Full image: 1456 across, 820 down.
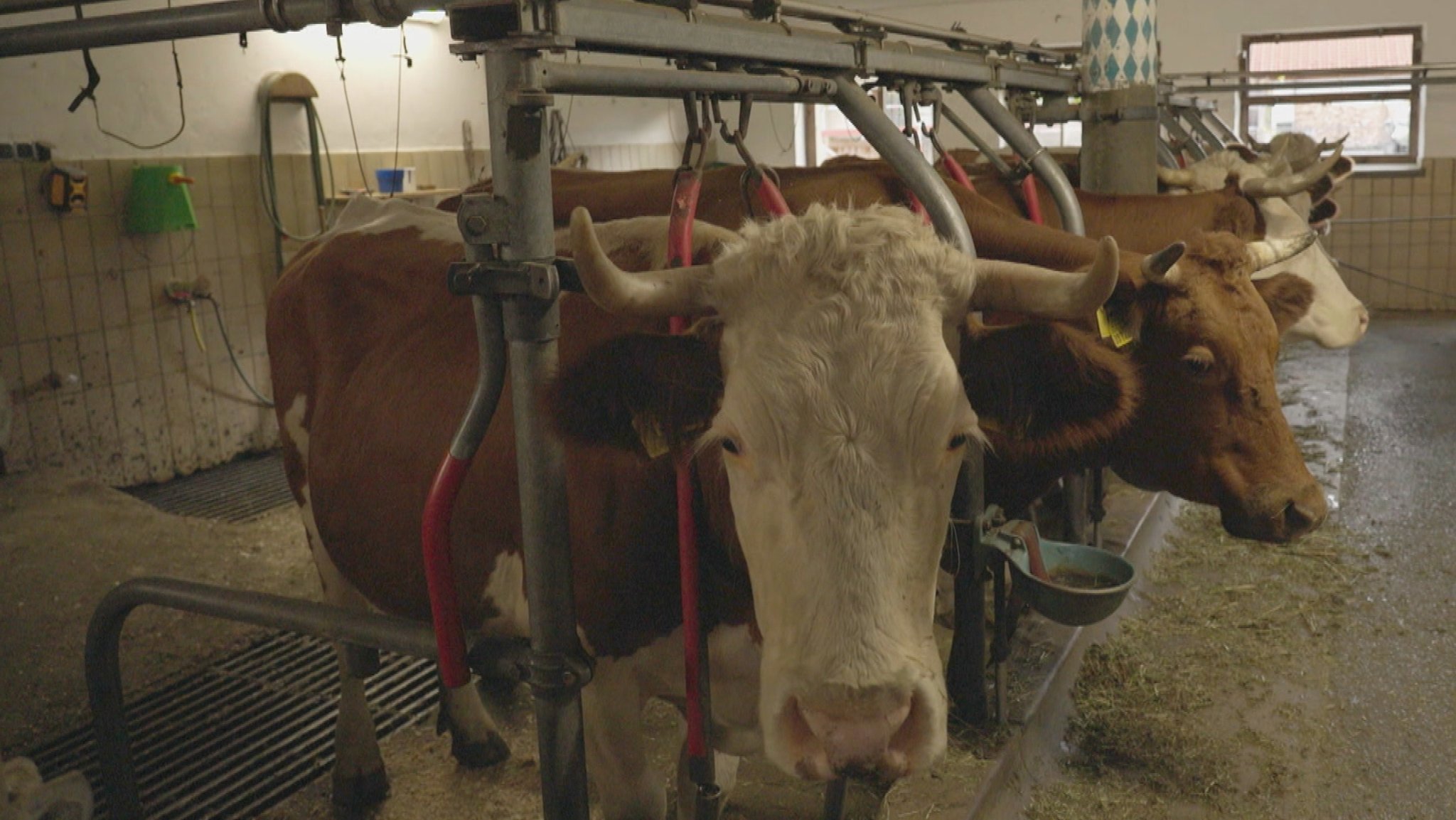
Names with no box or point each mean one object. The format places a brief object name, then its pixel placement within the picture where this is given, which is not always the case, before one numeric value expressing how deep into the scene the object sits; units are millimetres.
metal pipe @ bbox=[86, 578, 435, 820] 1710
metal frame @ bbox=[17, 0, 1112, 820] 1367
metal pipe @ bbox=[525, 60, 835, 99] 1379
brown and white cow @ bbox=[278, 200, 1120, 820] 1396
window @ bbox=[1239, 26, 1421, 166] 9930
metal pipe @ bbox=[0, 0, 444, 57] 1495
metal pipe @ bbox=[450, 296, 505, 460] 1516
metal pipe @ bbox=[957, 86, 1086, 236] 2931
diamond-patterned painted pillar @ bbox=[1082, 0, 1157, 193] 4211
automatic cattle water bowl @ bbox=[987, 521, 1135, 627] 2057
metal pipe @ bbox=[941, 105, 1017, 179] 3191
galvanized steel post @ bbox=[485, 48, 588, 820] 1395
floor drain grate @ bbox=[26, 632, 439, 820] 2982
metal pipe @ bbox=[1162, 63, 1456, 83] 7542
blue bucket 6628
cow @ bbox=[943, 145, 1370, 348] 3939
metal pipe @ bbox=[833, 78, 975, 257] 2133
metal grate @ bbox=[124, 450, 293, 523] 5371
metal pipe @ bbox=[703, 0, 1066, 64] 2105
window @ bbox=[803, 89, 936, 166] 12234
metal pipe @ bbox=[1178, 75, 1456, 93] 7762
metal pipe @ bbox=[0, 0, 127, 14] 2088
